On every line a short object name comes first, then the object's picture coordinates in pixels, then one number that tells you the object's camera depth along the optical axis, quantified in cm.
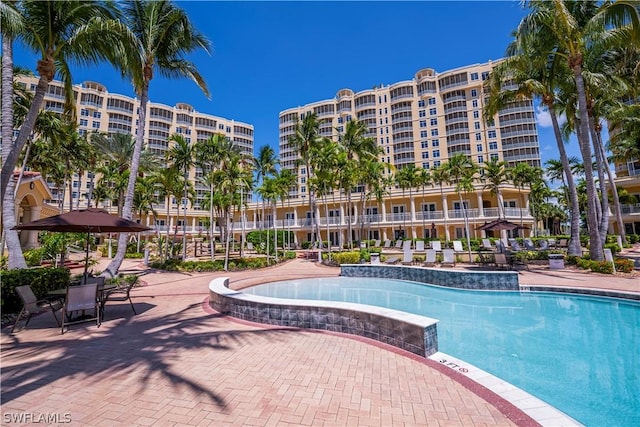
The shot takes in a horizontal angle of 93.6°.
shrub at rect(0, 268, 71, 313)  768
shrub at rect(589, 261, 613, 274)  1413
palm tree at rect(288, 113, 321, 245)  2953
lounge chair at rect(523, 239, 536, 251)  2477
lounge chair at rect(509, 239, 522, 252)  2361
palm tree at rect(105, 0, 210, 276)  1295
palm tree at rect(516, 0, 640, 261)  1408
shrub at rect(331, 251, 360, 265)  2180
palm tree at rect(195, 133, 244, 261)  2197
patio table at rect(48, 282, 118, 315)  680
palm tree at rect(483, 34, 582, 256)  1720
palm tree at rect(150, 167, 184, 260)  2303
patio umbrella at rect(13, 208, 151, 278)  689
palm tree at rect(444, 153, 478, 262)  3394
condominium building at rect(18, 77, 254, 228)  5803
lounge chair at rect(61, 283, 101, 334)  653
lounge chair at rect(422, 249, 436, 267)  1861
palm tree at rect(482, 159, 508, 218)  3409
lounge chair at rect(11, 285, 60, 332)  644
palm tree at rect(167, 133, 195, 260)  2219
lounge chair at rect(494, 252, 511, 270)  1605
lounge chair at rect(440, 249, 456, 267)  1858
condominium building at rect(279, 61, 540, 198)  5550
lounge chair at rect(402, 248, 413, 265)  1947
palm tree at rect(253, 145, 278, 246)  3088
